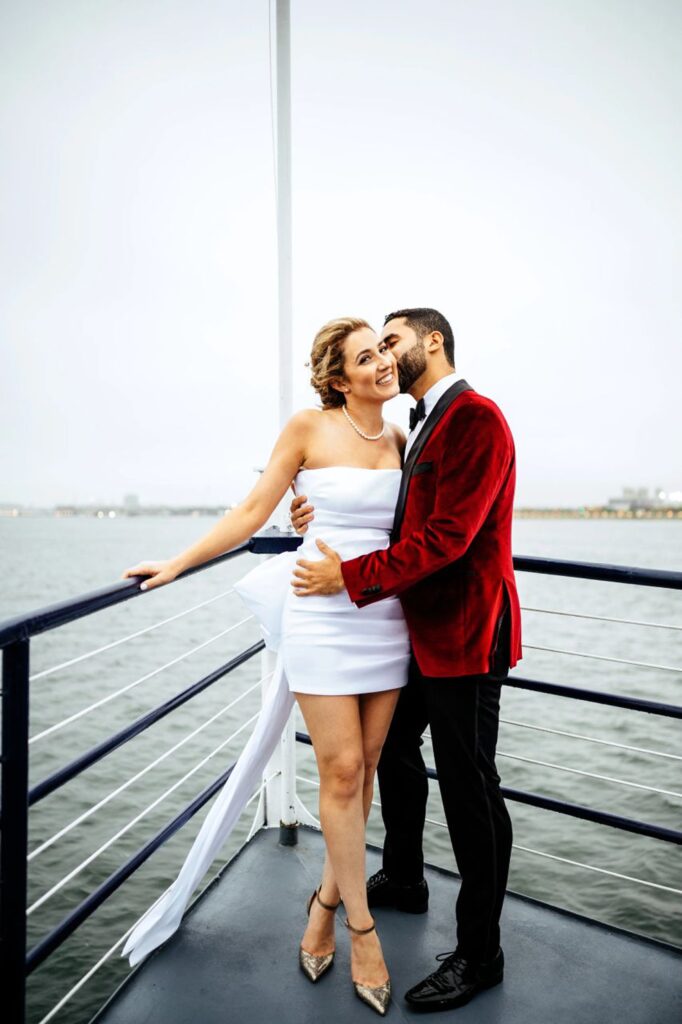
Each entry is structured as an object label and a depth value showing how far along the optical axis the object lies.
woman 1.84
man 1.64
